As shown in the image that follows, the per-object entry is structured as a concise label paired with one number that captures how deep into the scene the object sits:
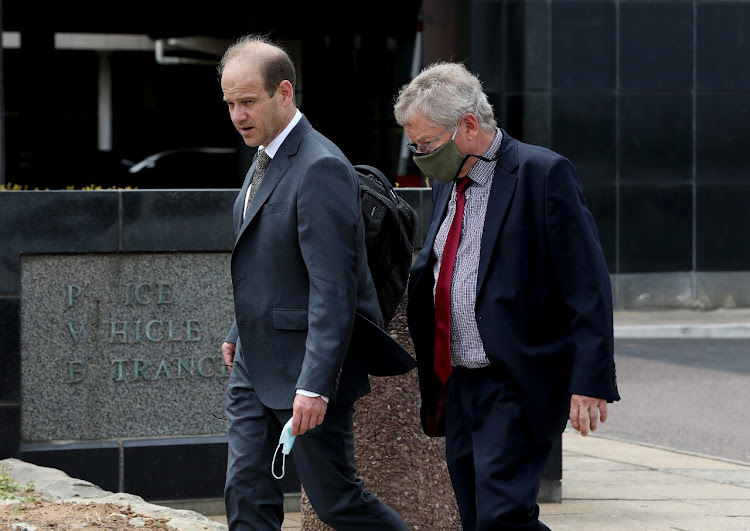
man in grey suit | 7.54
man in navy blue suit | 7.23
